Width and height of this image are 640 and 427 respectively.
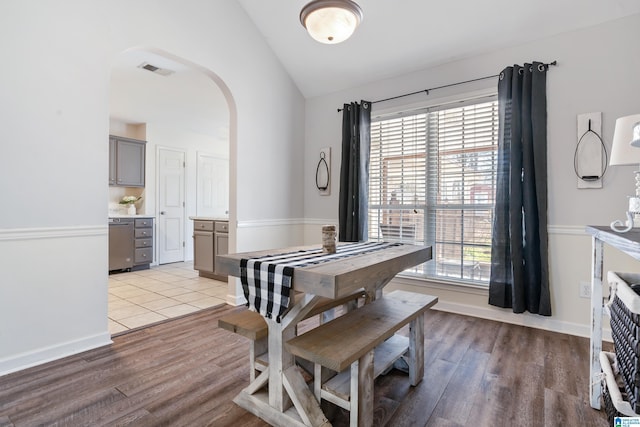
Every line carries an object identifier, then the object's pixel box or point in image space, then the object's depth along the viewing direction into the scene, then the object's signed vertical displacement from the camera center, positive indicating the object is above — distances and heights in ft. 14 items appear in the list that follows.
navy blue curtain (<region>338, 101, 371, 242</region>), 11.98 +1.47
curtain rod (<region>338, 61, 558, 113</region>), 8.94 +3.97
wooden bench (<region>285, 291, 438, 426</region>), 4.49 -1.85
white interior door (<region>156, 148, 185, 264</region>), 18.86 +0.36
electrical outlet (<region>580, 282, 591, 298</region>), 8.66 -1.97
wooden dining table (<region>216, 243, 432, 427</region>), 4.51 -1.82
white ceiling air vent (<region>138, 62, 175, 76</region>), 12.28 +5.33
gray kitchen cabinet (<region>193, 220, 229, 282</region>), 14.07 -1.36
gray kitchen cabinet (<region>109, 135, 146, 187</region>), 16.67 +2.53
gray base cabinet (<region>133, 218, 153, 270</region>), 17.01 -1.61
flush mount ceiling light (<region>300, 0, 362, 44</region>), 6.26 +3.73
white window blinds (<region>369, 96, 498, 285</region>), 10.12 +0.95
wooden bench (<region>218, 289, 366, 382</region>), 5.41 -1.91
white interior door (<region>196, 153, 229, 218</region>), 20.94 +1.67
